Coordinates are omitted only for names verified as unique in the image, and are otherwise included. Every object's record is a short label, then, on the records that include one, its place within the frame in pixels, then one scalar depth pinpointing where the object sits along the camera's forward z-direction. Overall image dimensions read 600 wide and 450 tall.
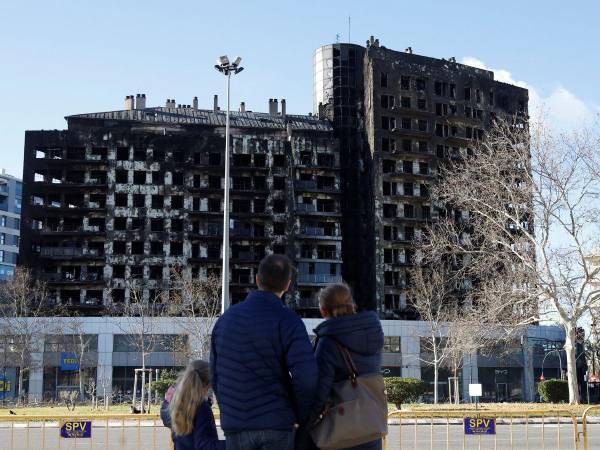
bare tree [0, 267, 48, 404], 60.03
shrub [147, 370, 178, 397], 36.88
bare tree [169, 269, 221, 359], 58.25
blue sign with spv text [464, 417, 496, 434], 11.06
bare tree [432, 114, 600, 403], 31.33
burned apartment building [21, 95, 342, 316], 74.50
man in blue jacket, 4.73
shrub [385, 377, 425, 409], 30.94
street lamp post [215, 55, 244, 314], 33.31
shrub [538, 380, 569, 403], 38.22
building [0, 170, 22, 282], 124.69
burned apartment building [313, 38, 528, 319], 77.94
